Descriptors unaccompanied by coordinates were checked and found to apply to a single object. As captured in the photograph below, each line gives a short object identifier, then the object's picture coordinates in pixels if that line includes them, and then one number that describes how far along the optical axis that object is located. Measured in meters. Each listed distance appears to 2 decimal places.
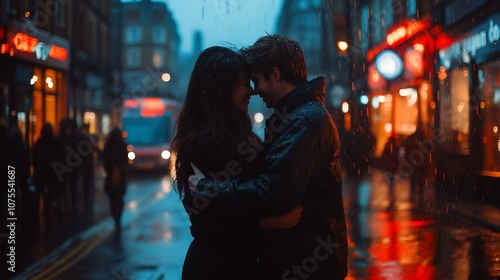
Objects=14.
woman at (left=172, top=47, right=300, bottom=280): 2.76
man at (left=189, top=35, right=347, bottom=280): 2.55
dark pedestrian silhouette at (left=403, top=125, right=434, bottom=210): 17.36
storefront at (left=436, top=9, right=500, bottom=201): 15.32
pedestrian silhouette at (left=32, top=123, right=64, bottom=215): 13.84
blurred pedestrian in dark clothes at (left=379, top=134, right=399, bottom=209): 19.31
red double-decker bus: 28.47
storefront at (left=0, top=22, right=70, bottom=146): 18.78
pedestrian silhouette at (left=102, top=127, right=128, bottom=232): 13.00
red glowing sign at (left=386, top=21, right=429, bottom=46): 21.70
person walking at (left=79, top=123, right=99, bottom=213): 15.75
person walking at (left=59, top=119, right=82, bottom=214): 14.98
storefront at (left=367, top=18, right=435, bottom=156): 20.11
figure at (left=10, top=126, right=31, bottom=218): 11.84
